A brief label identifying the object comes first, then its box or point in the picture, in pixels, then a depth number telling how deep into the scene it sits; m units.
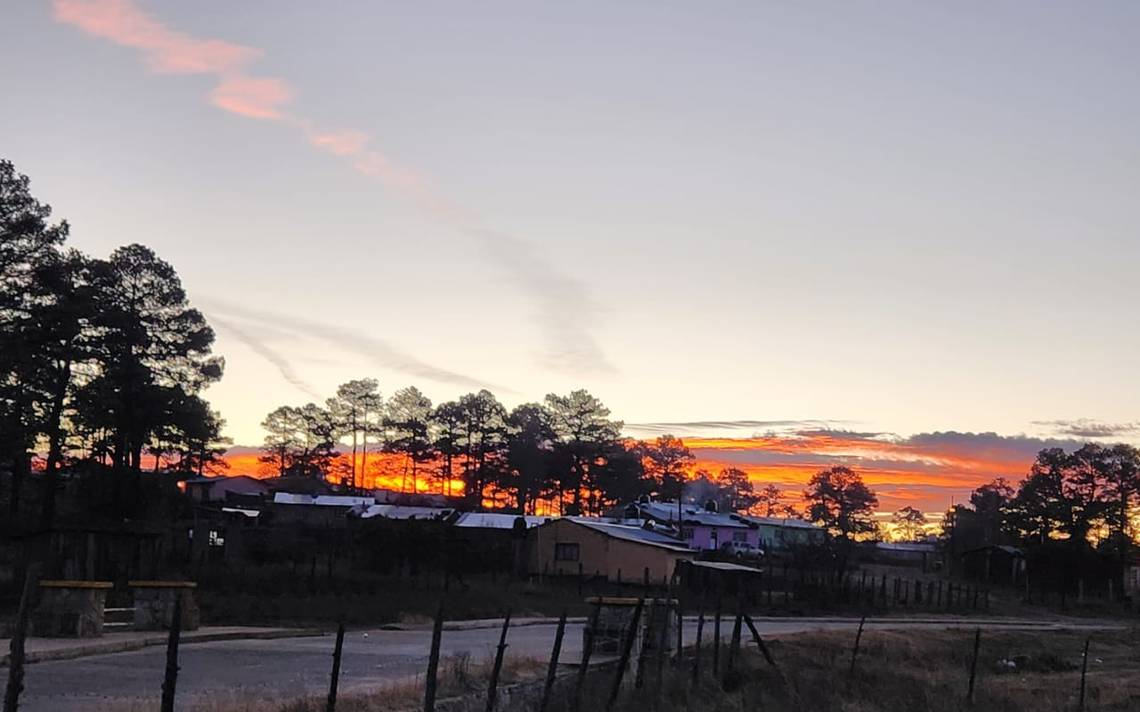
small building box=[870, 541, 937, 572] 106.75
